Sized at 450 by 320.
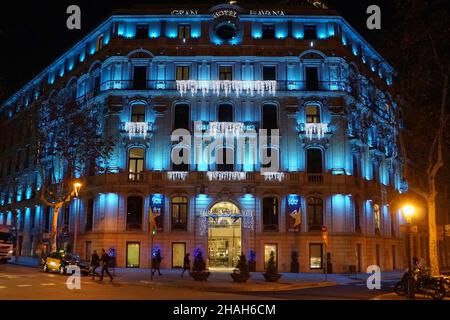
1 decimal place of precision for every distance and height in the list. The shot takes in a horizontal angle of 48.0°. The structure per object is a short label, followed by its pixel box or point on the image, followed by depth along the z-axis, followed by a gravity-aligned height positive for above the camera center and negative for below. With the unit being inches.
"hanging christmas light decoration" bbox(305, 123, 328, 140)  1668.3 +345.9
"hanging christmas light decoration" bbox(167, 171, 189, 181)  1635.1 +189.4
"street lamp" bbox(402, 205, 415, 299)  861.2 -35.1
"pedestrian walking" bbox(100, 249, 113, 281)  1130.3 -61.2
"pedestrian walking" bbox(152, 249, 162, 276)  1301.7 -73.9
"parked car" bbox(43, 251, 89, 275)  1339.8 -77.0
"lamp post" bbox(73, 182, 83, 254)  1465.3 +137.3
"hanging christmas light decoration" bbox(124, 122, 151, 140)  1678.2 +348.2
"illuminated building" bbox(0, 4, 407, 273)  1631.4 +304.1
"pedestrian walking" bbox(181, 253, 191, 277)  1291.6 -74.0
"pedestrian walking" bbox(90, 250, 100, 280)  1192.2 -64.1
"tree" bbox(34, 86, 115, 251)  1604.3 +309.2
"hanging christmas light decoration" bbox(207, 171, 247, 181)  1615.4 +187.7
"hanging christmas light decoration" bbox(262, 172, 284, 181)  1625.2 +186.4
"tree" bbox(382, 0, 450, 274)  996.6 +336.0
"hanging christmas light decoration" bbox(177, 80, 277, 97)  1686.8 +490.5
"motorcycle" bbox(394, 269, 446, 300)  863.1 -84.7
